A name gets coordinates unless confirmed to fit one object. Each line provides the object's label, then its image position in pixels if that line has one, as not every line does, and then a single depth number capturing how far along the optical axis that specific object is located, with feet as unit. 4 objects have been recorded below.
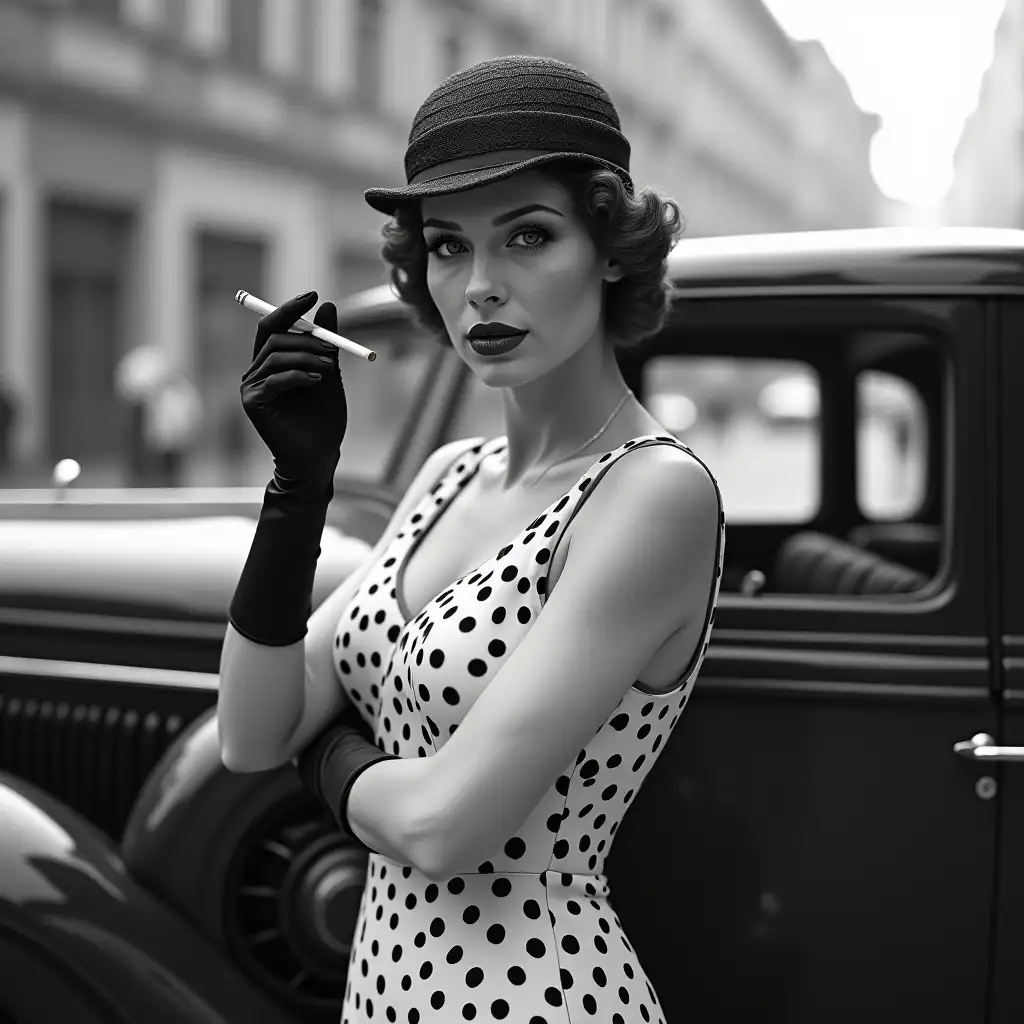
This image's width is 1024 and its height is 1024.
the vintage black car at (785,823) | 6.36
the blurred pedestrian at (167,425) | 30.30
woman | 4.32
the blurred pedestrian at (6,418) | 31.89
